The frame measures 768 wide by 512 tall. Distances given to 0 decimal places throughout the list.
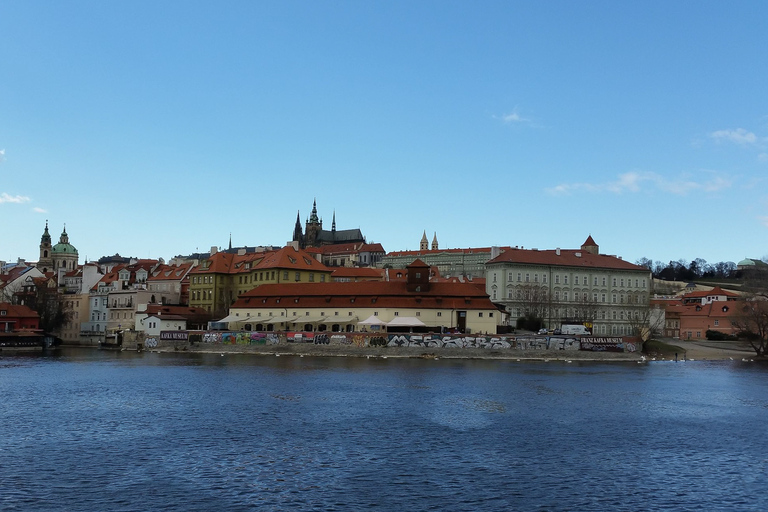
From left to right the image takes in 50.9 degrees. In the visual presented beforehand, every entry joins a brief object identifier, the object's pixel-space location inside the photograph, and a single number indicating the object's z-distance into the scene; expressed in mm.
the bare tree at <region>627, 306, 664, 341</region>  99750
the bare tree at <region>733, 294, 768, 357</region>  84812
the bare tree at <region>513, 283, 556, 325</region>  109375
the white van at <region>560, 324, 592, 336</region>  84394
